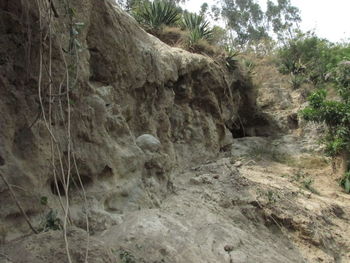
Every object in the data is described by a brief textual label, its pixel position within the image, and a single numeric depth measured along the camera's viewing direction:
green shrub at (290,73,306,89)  15.47
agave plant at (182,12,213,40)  11.36
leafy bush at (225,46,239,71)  11.48
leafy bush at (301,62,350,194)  9.71
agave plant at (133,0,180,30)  10.46
